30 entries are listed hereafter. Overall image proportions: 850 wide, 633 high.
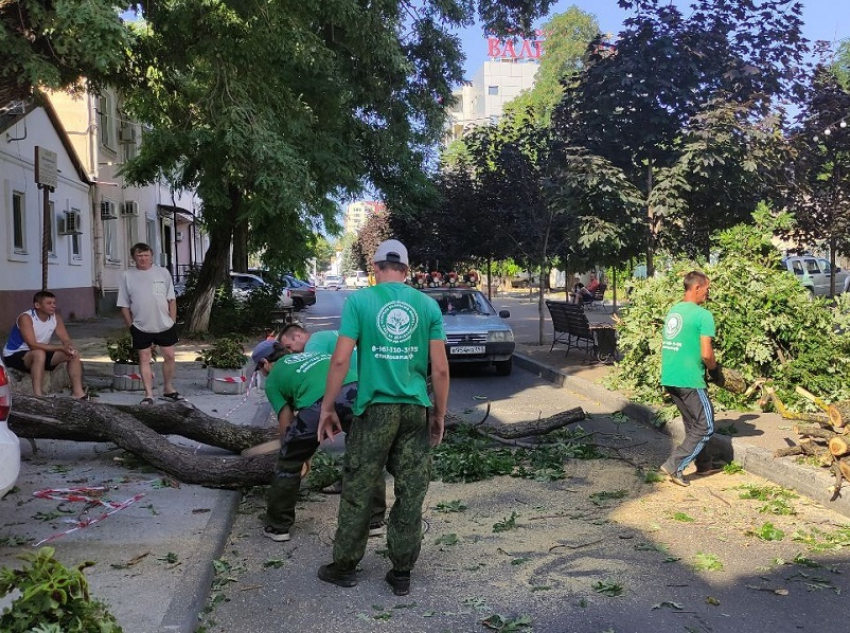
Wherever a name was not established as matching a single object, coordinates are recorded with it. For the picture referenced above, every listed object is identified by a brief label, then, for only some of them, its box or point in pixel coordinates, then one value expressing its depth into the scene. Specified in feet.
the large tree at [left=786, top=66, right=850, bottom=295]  46.78
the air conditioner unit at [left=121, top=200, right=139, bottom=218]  89.04
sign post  35.86
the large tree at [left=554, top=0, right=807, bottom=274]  38.58
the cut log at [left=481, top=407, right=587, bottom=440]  24.35
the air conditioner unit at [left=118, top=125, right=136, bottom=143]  91.04
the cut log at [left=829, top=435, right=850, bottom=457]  18.11
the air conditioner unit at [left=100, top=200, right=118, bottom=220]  84.02
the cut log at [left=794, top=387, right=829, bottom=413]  20.12
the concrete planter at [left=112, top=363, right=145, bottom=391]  33.55
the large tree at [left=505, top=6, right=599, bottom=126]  178.60
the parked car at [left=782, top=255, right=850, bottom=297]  98.07
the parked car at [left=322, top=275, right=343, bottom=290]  294.58
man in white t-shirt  27.53
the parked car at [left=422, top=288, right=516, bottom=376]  40.91
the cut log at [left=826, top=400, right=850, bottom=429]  19.17
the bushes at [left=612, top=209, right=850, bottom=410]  27.71
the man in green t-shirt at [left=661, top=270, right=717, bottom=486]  19.92
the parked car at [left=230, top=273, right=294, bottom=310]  81.66
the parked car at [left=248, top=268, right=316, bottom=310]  107.62
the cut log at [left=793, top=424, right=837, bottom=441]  19.48
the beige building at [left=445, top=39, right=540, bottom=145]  332.19
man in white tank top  25.30
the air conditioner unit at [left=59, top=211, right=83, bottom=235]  71.15
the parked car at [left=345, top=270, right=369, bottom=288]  262.88
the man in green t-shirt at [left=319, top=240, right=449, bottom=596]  13.08
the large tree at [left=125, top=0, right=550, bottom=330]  35.91
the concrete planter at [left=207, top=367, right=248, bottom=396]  34.55
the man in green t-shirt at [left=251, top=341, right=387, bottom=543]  15.64
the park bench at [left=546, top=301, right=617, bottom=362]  43.93
